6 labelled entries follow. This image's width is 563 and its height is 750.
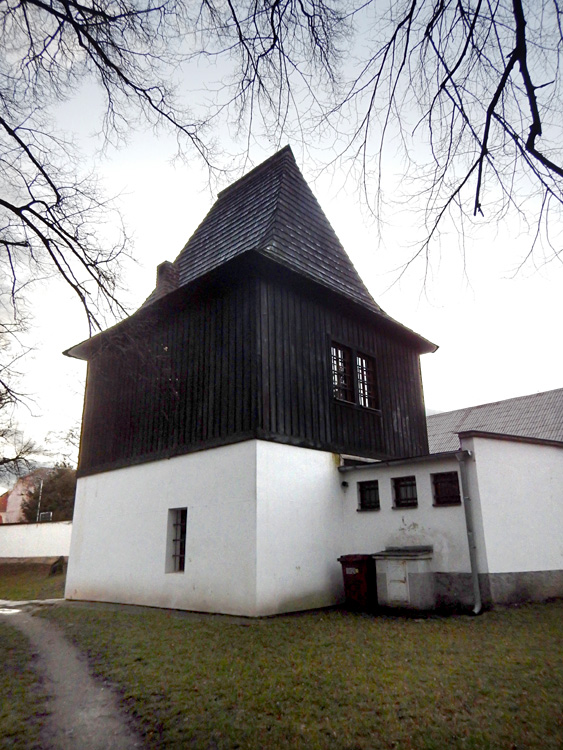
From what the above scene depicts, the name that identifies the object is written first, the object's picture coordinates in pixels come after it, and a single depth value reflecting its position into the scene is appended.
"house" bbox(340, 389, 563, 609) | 8.85
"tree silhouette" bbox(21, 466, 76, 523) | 36.09
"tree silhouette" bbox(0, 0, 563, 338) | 3.35
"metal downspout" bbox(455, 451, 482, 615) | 8.43
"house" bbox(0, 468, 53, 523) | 58.09
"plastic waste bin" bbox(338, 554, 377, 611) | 9.29
